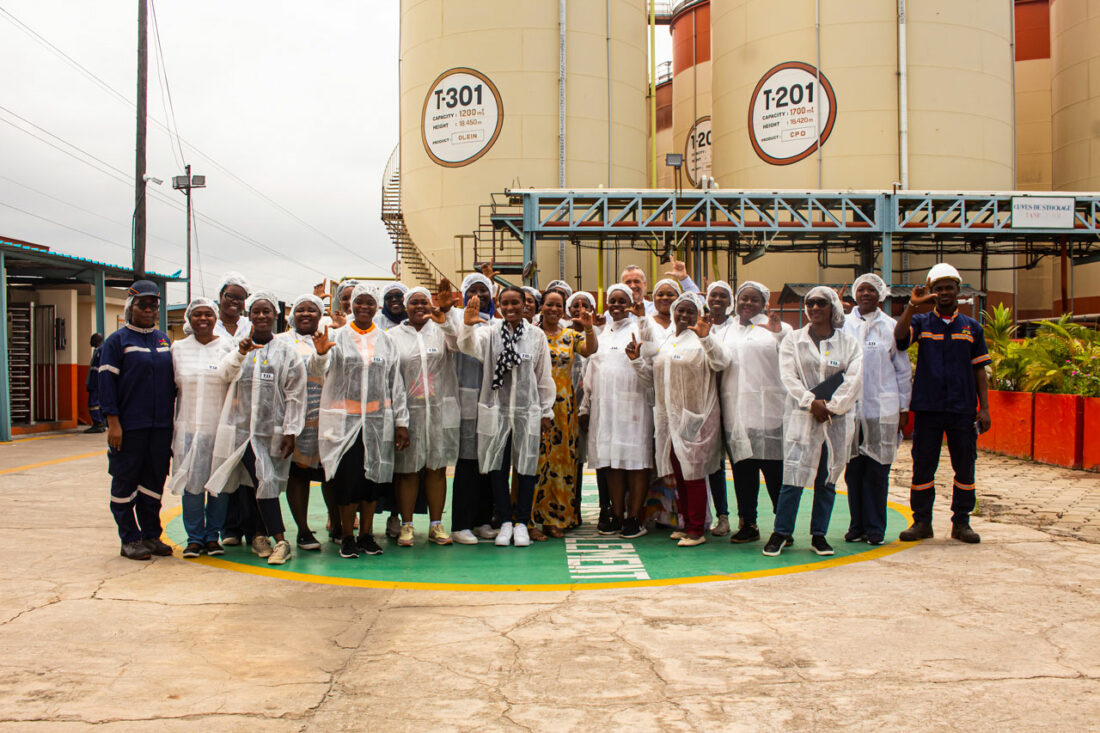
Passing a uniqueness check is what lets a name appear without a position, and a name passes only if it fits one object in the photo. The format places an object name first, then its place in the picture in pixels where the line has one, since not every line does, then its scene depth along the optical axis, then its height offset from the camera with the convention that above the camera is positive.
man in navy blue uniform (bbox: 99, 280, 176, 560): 6.15 -0.40
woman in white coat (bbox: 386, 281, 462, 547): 6.46 -0.21
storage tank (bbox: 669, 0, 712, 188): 31.03 +10.15
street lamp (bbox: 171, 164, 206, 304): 31.47 +6.31
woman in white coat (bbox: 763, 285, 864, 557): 6.14 -0.37
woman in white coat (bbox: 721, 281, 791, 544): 6.54 -0.35
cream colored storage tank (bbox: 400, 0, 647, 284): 23.84 +7.05
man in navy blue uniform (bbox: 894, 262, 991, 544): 6.59 -0.30
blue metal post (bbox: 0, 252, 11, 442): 14.59 -0.51
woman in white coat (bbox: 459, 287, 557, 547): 6.55 -0.29
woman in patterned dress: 6.96 -0.68
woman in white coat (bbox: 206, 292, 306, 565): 6.17 -0.40
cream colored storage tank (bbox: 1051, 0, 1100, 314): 28.06 +7.89
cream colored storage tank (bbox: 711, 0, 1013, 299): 23.33 +7.01
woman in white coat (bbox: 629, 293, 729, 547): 6.48 -0.32
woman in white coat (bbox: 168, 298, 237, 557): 6.20 -0.38
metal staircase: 26.55 +3.63
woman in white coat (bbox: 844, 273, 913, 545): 6.56 -0.43
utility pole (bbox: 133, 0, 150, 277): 19.08 +5.52
